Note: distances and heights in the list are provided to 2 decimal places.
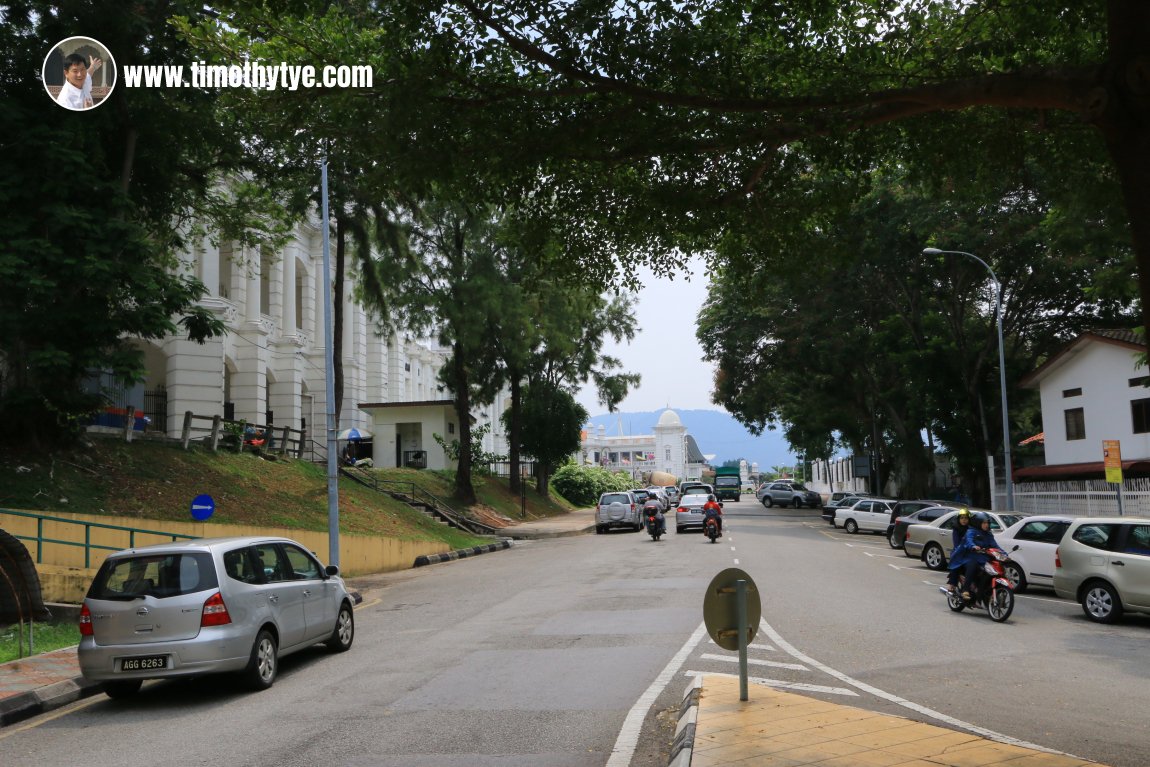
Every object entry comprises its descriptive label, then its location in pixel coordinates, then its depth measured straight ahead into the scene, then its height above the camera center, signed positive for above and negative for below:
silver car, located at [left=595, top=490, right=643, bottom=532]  39.72 -1.67
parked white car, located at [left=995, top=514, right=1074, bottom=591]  16.98 -1.58
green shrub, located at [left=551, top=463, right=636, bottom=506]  65.62 -0.78
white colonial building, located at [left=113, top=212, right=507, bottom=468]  34.47 +4.96
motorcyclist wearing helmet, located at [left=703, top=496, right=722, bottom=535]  30.52 -1.37
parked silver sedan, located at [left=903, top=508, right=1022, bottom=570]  21.75 -1.76
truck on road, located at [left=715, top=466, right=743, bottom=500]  86.56 -1.30
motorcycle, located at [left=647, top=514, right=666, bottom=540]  32.62 -1.91
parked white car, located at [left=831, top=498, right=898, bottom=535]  38.62 -2.07
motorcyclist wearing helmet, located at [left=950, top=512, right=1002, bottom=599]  13.97 -1.24
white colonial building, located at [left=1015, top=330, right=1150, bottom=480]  33.31 +2.09
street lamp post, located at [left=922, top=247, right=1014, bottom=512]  29.19 +1.22
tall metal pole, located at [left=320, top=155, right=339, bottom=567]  20.66 +1.04
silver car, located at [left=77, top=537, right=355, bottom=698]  9.13 -1.34
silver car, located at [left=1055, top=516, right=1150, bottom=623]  13.59 -1.58
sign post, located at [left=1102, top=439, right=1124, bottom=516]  20.27 -0.02
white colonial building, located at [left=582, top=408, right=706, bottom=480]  146.12 +3.50
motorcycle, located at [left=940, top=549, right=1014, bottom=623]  13.62 -1.86
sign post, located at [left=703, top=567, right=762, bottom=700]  7.23 -1.07
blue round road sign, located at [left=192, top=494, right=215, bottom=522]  17.50 -0.49
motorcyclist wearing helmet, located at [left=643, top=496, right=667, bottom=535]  32.72 -1.46
